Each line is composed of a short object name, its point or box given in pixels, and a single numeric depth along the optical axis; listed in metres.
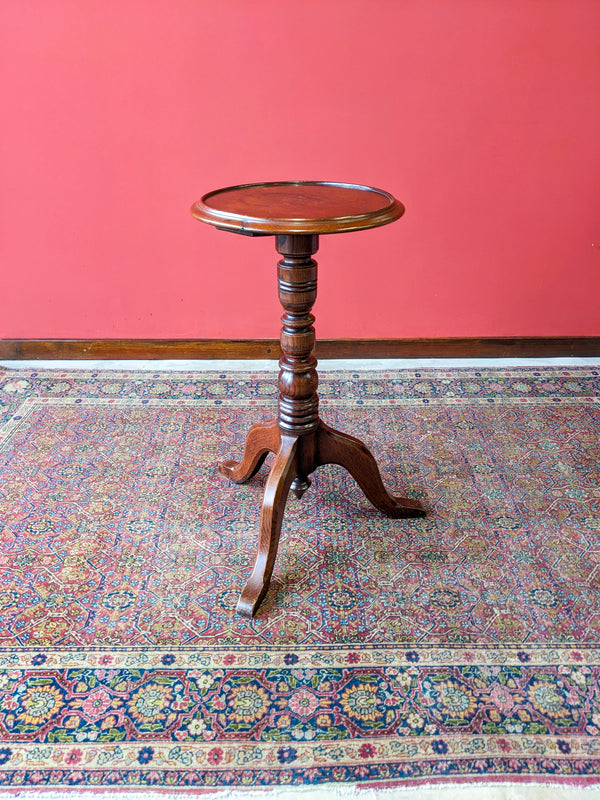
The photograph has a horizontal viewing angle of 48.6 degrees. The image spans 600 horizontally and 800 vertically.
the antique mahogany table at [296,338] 1.57
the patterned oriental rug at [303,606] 1.41
